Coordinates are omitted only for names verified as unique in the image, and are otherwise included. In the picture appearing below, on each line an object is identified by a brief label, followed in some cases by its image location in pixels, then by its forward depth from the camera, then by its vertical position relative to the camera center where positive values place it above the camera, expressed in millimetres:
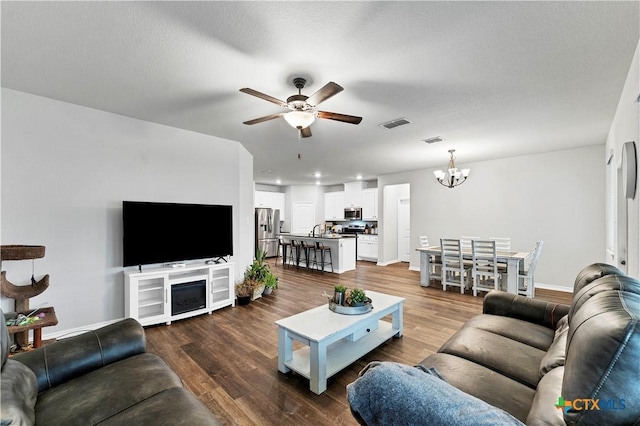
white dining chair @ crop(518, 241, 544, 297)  4336 -1042
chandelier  5082 +771
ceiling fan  2207 +959
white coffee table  2158 -1105
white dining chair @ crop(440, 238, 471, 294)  5078 -921
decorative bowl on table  2596 -893
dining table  4496 -840
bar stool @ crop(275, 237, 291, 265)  7926 -891
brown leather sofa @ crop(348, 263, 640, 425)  769 -583
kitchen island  6918 -887
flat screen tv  3445 -219
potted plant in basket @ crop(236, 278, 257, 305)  4391 -1211
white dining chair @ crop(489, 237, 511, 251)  5351 -588
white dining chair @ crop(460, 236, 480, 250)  5344 -599
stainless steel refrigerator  8961 -484
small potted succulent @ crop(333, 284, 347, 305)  2676 -787
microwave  9273 +64
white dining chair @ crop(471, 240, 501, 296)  4680 -860
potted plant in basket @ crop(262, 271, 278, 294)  4829 -1199
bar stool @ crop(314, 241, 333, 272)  6996 -976
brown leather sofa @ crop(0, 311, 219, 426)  1206 -888
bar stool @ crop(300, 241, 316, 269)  7205 -973
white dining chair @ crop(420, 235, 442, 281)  5660 -1010
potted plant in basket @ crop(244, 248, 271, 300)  4611 -1017
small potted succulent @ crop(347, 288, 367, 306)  2668 -822
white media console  3385 -1015
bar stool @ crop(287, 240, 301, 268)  7582 -1100
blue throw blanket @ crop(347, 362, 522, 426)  668 -490
